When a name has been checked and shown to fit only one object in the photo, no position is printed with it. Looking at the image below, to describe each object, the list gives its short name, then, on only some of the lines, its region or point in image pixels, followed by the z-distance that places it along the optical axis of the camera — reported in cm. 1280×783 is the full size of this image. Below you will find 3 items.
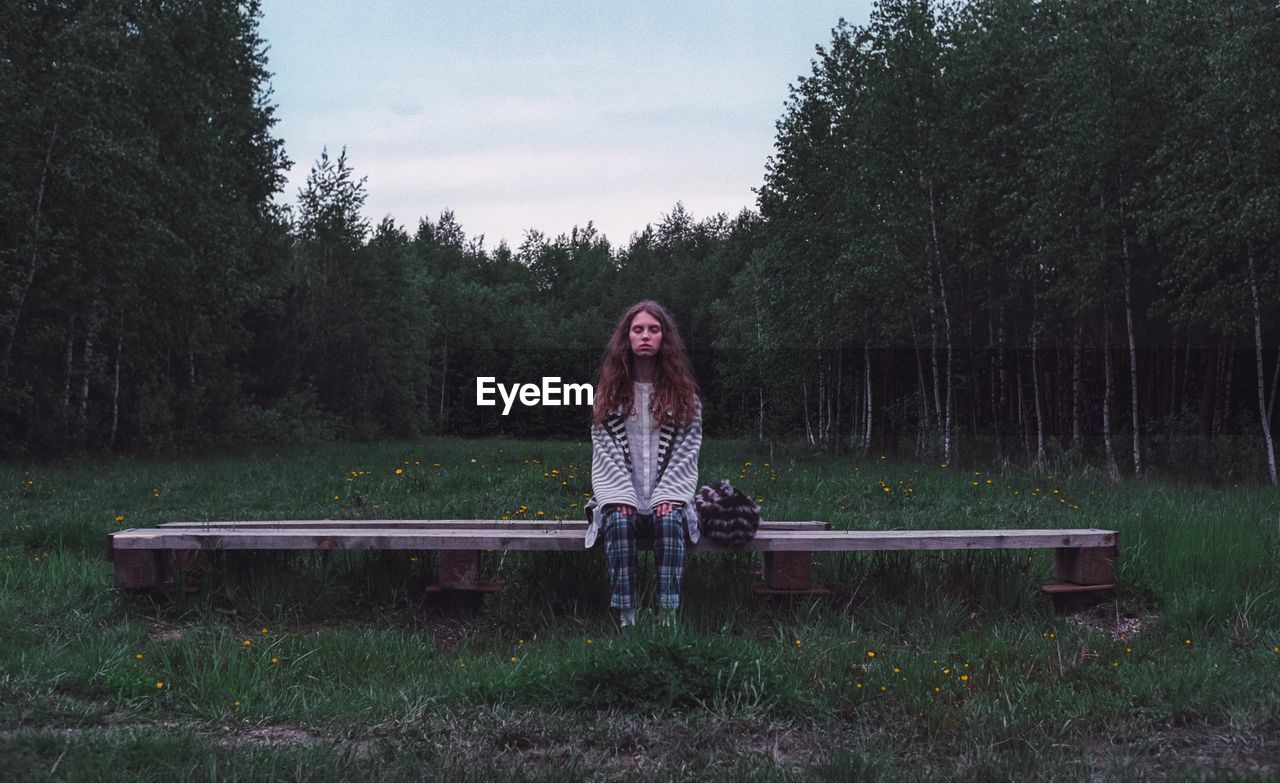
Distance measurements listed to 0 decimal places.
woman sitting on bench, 522
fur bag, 545
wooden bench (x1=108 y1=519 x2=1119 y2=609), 547
